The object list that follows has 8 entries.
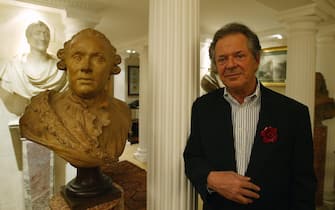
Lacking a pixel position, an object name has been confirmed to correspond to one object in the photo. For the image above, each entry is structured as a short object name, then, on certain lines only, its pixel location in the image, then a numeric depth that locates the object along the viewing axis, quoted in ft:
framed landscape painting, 15.30
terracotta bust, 4.03
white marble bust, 8.37
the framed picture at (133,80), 27.04
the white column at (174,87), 4.22
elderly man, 3.52
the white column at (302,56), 9.19
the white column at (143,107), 17.22
